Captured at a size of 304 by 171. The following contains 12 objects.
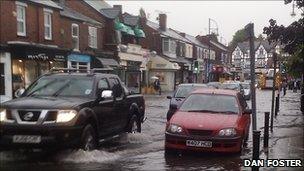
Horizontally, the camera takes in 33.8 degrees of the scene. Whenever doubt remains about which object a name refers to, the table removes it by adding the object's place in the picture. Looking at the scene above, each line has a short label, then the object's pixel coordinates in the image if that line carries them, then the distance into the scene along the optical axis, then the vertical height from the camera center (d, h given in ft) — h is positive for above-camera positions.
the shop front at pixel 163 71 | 184.96 -1.65
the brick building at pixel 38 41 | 88.12 +5.19
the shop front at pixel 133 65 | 150.52 +0.50
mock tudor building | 344.98 +13.42
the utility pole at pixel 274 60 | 52.03 +0.71
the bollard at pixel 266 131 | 40.60 -5.22
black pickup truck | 30.96 -3.06
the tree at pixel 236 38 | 451.53 +26.34
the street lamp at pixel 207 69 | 265.75 -1.25
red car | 35.24 -4.34
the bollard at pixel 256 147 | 26.78 -4.31
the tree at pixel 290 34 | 61.62 +4.07
